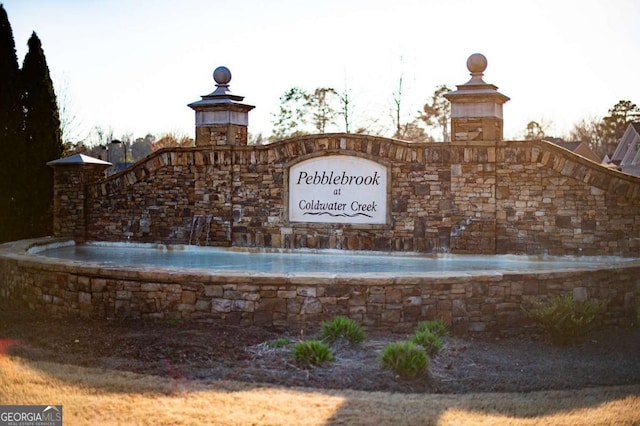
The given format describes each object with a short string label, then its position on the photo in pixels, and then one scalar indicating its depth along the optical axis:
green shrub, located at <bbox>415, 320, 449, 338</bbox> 8.57
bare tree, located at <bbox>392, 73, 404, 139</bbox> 28.39
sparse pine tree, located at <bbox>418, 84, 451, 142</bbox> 30.17
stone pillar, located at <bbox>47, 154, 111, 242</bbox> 15.53
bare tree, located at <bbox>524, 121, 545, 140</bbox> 43.81
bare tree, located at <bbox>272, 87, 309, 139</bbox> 28.41
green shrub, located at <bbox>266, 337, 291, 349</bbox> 8.01
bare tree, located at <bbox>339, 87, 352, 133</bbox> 28.36
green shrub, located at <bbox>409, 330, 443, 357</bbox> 7.71
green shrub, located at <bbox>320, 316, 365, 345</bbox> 8.12
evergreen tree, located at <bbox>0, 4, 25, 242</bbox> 16.17
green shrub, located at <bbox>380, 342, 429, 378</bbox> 6.88
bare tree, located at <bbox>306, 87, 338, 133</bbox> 28.28
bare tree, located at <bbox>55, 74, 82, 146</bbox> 26.53
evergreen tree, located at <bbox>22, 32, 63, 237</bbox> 16.62
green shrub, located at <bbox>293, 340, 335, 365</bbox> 7.30
